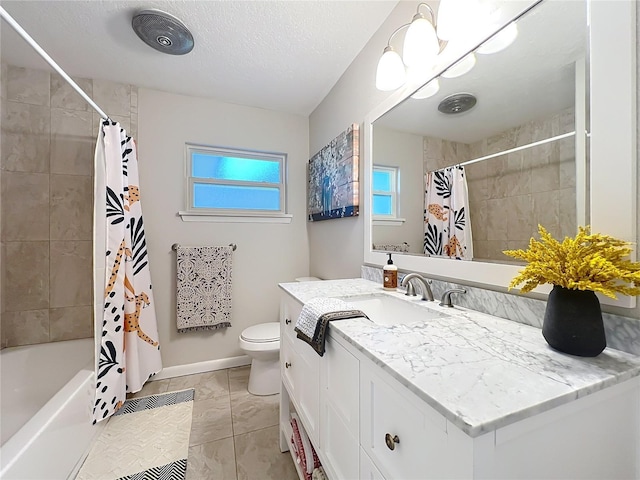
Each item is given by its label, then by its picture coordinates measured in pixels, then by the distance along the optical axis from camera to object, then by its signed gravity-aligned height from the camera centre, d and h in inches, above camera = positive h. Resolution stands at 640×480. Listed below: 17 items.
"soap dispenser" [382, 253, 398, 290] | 51.4 -7.3
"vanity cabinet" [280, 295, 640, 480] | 16.4 -14.6
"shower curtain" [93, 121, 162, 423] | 61.7 -10.3
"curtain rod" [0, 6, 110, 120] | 40.5 +33.1
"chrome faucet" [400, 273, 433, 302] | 43.6 -8.0
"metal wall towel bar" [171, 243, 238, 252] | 84.4 -1.8
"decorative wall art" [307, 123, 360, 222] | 67.2 +18.0
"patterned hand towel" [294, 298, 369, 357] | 32.5 -9.9
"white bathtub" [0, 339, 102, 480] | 40.2 -32.8
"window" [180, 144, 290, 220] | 90.3 +20.7
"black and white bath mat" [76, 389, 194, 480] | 50.5 -43.7
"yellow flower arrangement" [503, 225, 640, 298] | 21.1 -2.2
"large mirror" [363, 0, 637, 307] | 24.9 +12.9
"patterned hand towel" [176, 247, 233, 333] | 83.8 -15.3
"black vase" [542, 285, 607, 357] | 22.3 -7.3
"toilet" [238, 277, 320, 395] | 71.8 -33.0
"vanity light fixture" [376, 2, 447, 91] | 43.2 +32.5
